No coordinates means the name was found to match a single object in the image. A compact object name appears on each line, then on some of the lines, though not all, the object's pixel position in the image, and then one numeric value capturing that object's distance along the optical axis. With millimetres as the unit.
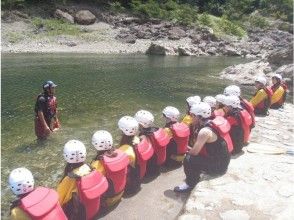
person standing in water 7389
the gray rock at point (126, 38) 31939
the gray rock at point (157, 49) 29340
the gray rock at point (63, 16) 32852
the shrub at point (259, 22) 48913
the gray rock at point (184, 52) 30036
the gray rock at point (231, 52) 32970
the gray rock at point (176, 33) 35096
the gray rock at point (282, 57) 16970
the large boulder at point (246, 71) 17496
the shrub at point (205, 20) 40610
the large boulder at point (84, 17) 33494
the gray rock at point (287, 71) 14733
